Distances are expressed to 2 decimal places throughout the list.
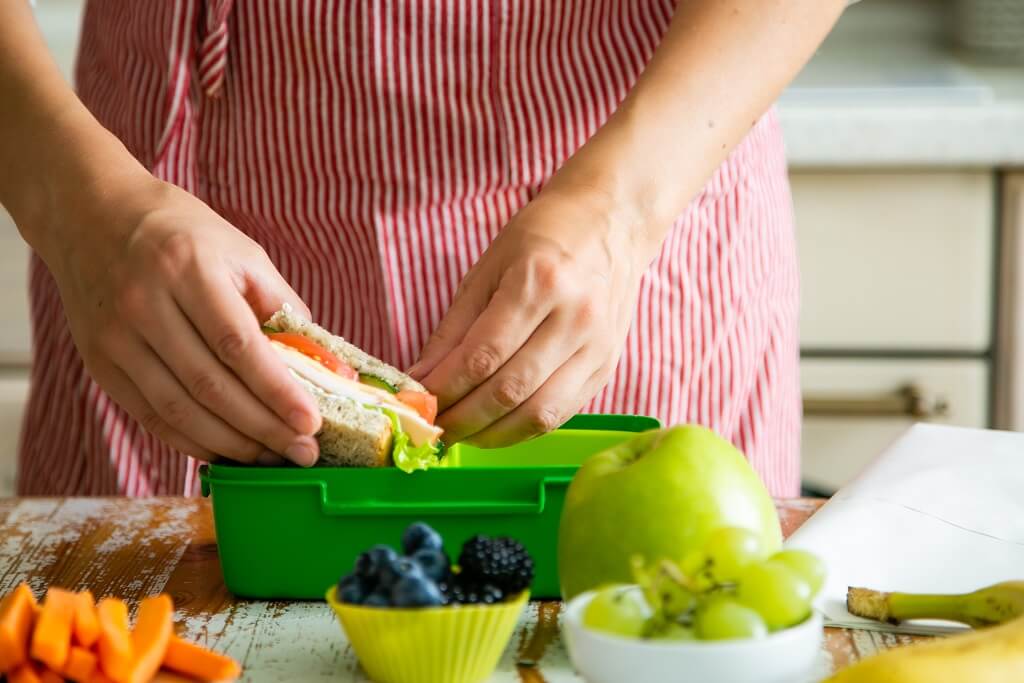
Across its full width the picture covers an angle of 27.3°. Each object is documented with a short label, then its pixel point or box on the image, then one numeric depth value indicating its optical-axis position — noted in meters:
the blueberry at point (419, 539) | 0.72
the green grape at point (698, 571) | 0.67
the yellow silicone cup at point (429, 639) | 0.70
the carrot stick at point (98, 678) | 0.71
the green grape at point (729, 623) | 0.65
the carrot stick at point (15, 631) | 0.72
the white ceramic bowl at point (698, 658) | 0.65
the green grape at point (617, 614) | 0.66
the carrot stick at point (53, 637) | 0.71
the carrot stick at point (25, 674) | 0.71
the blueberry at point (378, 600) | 0.70
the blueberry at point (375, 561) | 0.70
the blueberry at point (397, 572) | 0.70
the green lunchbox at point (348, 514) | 0.81
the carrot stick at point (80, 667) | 0.71
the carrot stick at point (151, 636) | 0.72
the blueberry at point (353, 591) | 0.71
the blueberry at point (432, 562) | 0.71
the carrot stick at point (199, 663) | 0.72
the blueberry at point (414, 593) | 0.70
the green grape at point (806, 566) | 0.67
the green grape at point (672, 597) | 0.67
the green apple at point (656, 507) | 0.73
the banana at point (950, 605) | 0.73
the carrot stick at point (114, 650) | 0.71
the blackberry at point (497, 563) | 0.71
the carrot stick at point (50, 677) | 0.72
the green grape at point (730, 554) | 0.67
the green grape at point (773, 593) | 0.66
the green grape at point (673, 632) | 0.66
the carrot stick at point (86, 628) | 0.72
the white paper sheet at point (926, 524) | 0.81
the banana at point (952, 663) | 0.65
